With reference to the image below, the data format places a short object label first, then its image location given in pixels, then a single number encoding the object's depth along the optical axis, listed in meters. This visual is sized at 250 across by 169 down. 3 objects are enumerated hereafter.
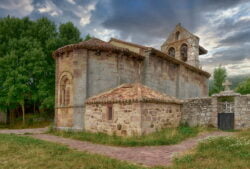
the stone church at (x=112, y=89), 11.42
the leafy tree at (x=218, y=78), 41.16
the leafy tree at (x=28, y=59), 20.62
